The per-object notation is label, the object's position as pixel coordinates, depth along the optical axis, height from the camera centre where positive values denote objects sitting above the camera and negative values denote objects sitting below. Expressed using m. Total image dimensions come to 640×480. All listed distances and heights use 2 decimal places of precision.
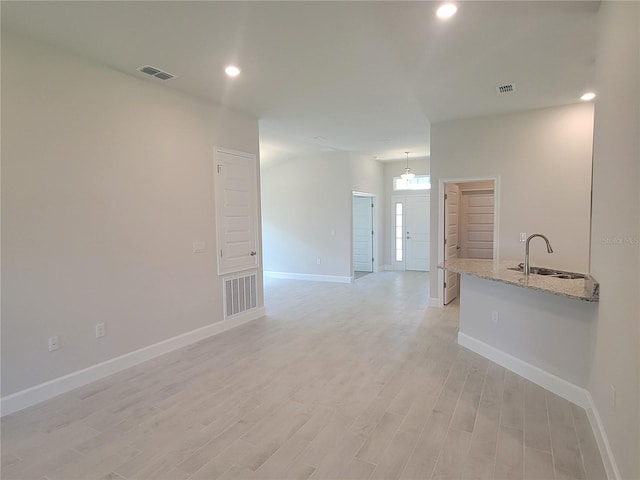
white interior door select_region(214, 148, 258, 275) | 4.49 +0.17
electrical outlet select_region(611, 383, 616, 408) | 1.93 -0.96
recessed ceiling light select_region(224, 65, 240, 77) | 3.33 +1.46
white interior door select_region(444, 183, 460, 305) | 5.60 -0.22
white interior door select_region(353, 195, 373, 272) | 9.23 -0.30
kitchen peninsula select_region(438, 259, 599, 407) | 2.66 -0.90
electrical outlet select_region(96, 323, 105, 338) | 3.23 -0.97
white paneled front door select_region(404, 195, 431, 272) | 9.16 -0.28
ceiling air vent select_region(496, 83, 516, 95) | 3.80 +1.45
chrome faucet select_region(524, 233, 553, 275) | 3.33 -0.42
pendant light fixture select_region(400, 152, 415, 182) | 8.21 +1.06
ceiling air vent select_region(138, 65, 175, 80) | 3.31 +1.45
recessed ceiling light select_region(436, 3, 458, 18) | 2.36 +1.43
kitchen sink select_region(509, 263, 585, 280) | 3.31 -0.51
